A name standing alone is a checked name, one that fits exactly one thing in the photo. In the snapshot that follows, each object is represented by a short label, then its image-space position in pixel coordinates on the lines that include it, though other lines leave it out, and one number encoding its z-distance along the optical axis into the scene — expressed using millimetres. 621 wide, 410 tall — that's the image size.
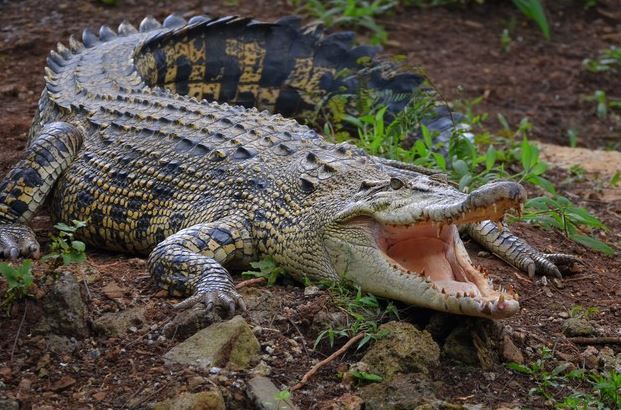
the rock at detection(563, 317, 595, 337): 8883
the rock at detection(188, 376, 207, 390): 7250
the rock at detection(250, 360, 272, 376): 7629
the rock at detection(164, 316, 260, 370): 7621
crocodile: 8547
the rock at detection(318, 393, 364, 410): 7320
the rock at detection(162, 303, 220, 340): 8039
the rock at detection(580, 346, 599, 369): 8376
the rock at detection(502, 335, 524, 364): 8172
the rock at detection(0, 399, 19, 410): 7031
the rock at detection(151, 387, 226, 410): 7000
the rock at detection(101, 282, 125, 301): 8727
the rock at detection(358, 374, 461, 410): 7301
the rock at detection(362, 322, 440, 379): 7687
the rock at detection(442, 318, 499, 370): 8039
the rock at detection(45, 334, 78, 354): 7805
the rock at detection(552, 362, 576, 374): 8125
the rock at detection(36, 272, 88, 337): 7949
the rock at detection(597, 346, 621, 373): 8320
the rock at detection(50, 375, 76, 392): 7398
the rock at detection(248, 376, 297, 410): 7199
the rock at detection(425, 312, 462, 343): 8305
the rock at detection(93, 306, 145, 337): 8070
